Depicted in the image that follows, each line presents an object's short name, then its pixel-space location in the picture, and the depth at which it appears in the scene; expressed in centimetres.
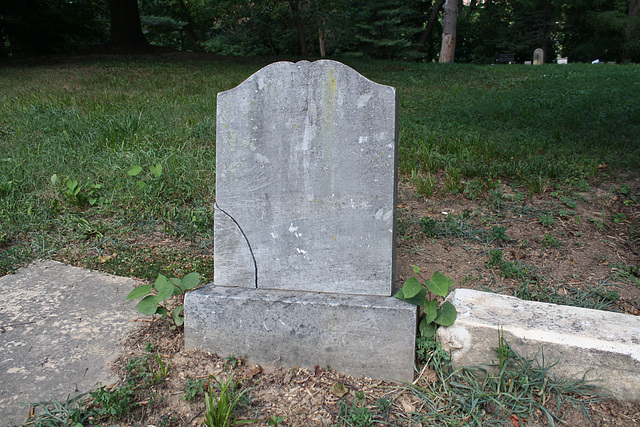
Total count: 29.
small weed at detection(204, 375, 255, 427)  174
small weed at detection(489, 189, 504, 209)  382
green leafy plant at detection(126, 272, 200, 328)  220
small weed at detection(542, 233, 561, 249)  327
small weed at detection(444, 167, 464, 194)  403
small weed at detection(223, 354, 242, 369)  222
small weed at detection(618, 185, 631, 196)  392
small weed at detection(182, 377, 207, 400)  195
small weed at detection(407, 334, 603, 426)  186
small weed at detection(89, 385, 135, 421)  182
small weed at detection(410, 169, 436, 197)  403
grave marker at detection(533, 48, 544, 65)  2205
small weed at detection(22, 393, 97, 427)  179
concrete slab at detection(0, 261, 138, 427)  200
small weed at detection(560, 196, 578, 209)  372
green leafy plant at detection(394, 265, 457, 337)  204
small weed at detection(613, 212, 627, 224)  357
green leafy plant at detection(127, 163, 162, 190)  380
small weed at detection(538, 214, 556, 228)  352
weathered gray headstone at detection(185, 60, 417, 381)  209
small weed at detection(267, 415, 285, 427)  180
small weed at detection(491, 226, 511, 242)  334
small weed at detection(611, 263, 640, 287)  288
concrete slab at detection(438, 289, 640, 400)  186
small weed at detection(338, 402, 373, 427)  183
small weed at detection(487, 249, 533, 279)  295
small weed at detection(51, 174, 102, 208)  389
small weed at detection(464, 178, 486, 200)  396
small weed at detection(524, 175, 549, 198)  394
